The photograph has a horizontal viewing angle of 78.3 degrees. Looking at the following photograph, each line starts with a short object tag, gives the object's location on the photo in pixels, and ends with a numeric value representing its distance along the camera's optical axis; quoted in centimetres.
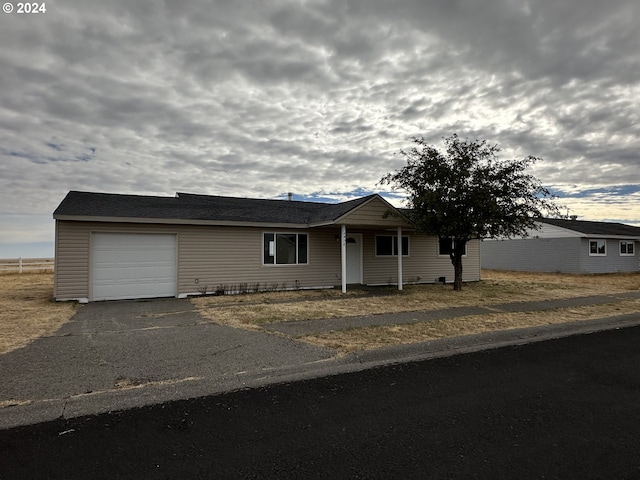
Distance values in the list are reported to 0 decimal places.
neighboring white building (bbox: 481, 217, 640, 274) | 2517
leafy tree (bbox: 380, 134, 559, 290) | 1349
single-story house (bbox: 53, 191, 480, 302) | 1214
